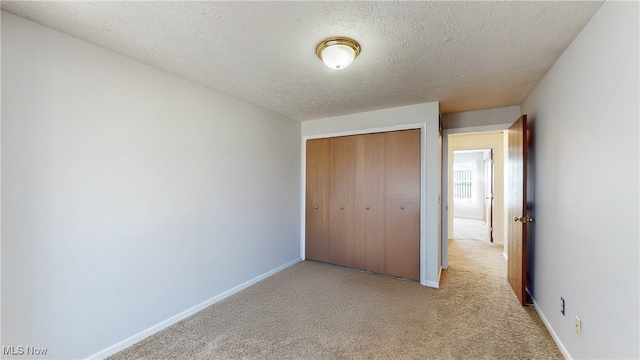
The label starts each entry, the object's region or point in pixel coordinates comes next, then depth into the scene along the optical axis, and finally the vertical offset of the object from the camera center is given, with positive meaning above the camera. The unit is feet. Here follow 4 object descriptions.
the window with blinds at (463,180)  30.39 +0.25
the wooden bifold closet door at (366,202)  10.89 -0.95
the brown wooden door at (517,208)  8.30 -0.92
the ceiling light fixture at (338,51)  5.73 +3.00
